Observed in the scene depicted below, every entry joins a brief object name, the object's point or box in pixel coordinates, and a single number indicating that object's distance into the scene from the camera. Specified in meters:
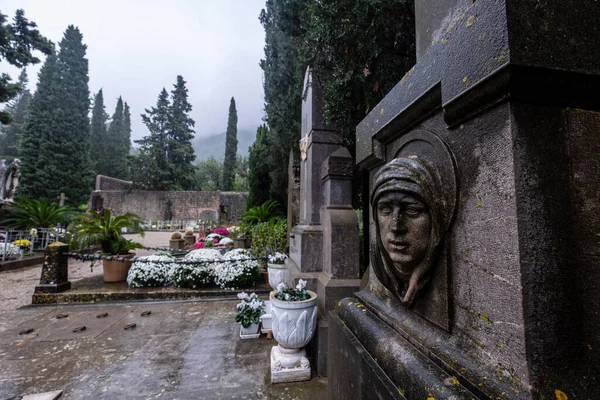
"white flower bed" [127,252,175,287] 5.57
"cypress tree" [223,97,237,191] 31.14
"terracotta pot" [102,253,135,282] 5.90
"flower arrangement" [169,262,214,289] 5.59
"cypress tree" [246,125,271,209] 11.57
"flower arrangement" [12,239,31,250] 8.65
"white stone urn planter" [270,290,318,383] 2.64
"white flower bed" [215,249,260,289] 5.67
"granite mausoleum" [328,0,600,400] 0.71
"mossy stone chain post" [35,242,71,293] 5.11
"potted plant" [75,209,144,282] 6.11
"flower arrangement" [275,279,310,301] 2.83
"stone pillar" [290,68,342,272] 3.63
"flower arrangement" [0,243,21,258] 8.47
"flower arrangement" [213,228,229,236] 12.33
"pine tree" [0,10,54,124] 10.12
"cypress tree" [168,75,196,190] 28.09
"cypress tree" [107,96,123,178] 30.57
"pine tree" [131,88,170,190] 26.94
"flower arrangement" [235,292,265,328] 3.43
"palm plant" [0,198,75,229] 9.55
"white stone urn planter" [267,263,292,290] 4.62
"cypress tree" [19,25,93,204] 18.61
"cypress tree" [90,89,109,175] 29.64
